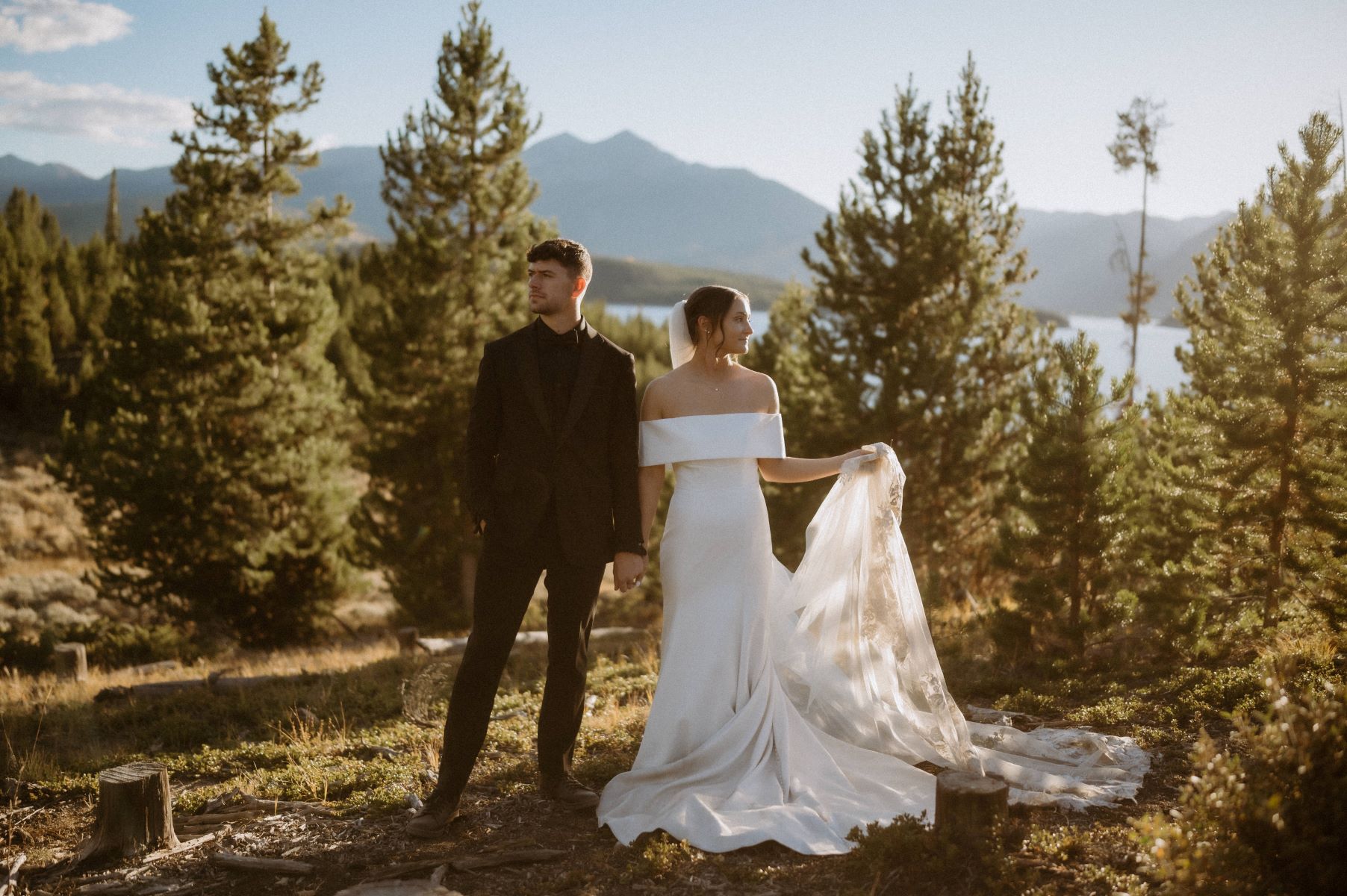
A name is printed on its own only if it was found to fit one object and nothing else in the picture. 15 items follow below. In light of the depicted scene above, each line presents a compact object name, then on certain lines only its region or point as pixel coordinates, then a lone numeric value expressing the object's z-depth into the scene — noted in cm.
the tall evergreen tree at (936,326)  1522
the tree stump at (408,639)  1255
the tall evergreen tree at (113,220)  5628
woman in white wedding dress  444
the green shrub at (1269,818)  291
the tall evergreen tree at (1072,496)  764
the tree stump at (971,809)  355
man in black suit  425
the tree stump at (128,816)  412
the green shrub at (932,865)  345
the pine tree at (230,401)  1853
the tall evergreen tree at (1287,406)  722
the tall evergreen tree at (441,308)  2020
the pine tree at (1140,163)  2470
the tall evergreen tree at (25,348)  3659
